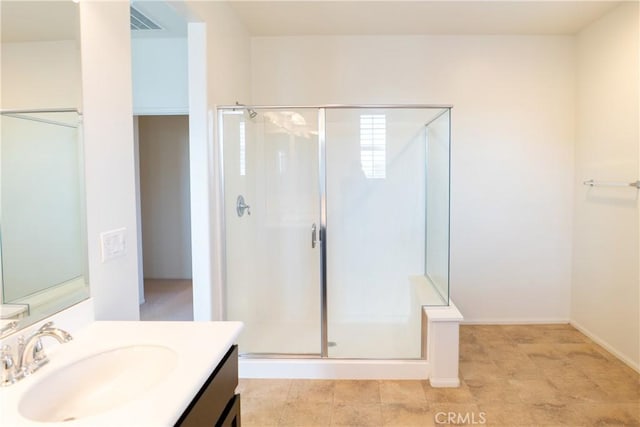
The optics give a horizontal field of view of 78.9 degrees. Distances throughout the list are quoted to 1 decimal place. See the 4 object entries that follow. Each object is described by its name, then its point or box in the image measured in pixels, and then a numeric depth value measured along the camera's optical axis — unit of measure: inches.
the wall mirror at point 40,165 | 44.0
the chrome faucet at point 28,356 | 39.4
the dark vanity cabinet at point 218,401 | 39.1
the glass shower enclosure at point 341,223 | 120.3
